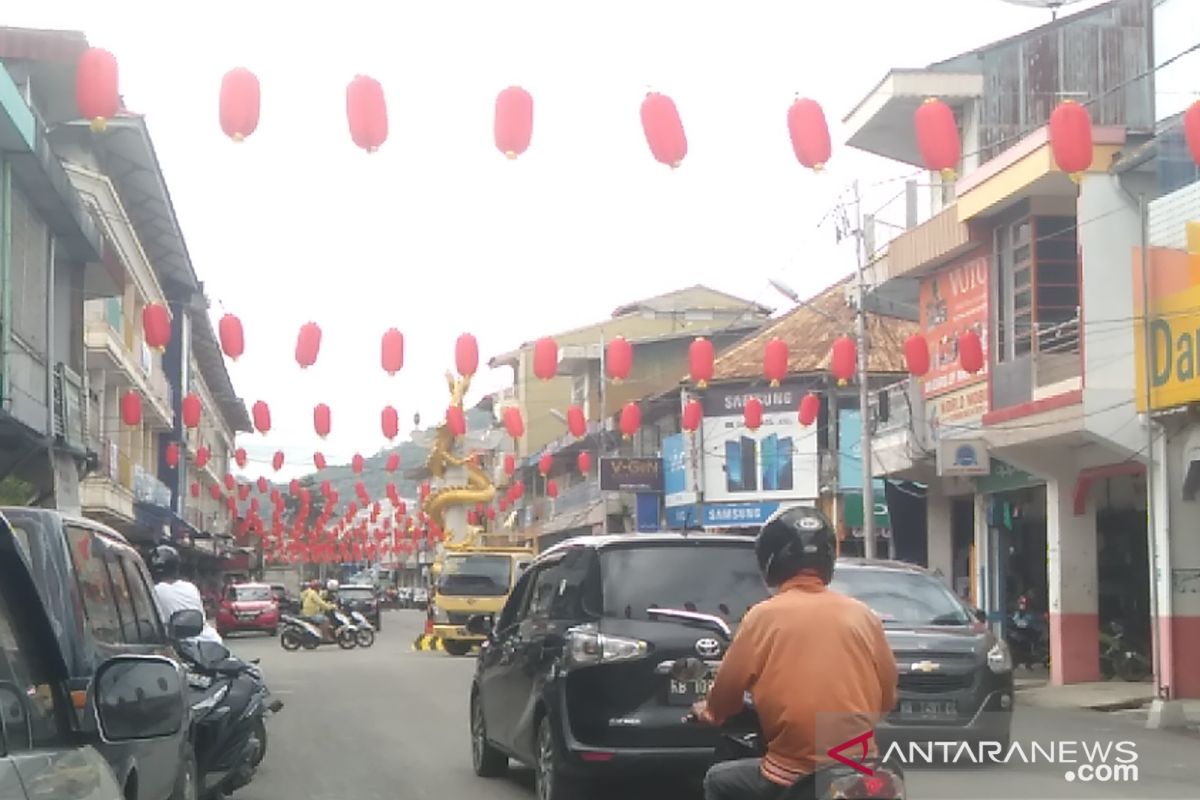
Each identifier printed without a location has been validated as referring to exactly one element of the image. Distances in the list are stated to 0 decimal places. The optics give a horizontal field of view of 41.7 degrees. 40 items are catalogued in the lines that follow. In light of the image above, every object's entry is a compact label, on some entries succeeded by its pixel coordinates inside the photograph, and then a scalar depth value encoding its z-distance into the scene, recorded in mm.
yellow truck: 33656
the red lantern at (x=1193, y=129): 13609
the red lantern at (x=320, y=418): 30344
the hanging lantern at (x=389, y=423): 30328
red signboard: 24703
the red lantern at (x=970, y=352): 22531
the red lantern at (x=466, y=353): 23797
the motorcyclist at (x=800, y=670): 4516
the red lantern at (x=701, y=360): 27484
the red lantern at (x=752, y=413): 32438
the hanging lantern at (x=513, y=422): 36062
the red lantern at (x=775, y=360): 26703
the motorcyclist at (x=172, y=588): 11797
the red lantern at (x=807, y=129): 13055
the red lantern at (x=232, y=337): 22359
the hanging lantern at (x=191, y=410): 31281
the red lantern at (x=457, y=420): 38156
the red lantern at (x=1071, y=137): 14672
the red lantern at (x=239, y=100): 12117
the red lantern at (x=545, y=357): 25594
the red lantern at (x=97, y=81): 12664
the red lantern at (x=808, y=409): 31531
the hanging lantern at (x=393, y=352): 22859
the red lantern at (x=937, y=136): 13711
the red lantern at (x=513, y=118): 12570
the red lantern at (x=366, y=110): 12211
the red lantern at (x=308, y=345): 21672
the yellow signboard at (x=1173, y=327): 17750
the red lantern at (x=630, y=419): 36381
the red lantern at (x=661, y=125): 12680
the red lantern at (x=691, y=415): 33969
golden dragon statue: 41312
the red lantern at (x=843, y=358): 25953
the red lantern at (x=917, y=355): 24109
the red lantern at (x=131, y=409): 31775
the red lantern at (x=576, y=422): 35531
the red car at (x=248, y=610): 44438
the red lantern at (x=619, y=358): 26922
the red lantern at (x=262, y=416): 29875
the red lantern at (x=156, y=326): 23469
